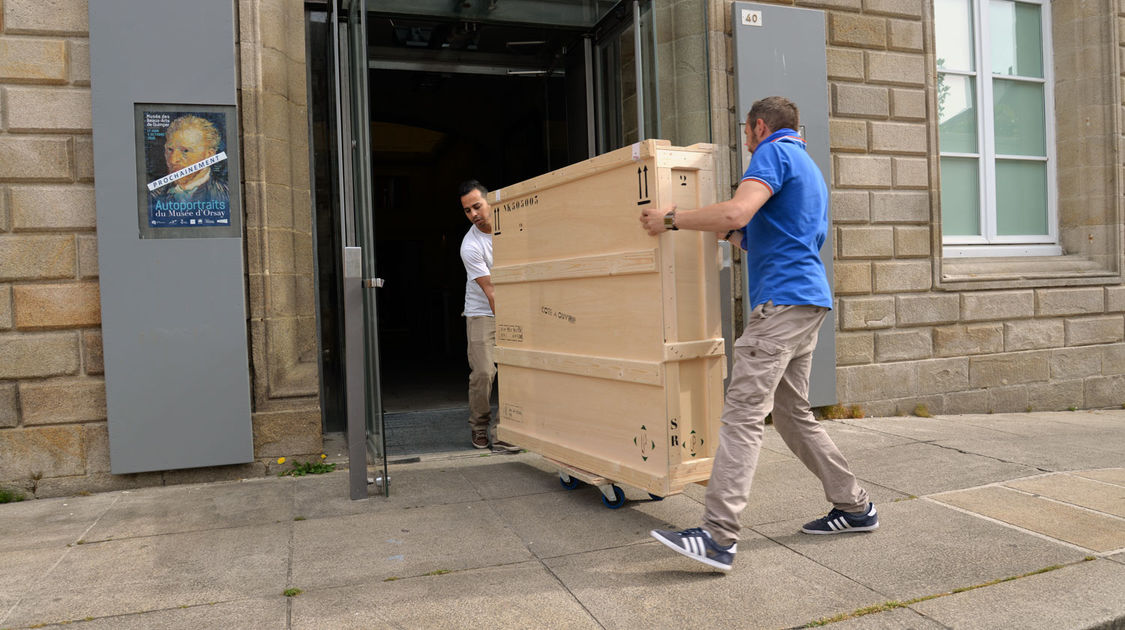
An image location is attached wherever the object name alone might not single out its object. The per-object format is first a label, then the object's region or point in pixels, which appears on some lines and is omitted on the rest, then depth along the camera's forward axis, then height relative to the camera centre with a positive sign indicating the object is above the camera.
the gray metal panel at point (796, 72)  6.54 +1.73
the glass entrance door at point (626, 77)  6.45 +1.77
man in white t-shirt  6.02 -0.11
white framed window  7.83 +1.50
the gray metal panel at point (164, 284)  5.03 +0.16
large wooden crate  3.86 -0.12
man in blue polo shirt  3.52 -0.15
